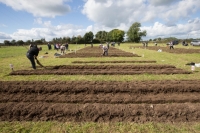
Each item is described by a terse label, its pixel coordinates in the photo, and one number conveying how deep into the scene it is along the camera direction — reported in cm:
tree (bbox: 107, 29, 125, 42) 10838
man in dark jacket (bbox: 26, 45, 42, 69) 1061
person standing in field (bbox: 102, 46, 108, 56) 1970
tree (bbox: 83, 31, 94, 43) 9328
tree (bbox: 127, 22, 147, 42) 9944
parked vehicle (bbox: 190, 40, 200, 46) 3921
